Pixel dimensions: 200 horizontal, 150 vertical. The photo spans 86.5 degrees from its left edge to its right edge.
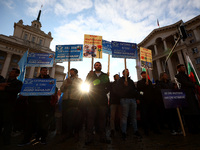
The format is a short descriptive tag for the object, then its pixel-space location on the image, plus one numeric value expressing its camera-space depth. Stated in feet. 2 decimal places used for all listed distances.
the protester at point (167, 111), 11.59
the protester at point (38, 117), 8.95
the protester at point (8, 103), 9.17
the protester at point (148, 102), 12.48
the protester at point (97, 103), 8.74
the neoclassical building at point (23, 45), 102.37
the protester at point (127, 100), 10.25
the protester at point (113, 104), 11.98
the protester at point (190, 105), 11.44
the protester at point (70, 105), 10.23
